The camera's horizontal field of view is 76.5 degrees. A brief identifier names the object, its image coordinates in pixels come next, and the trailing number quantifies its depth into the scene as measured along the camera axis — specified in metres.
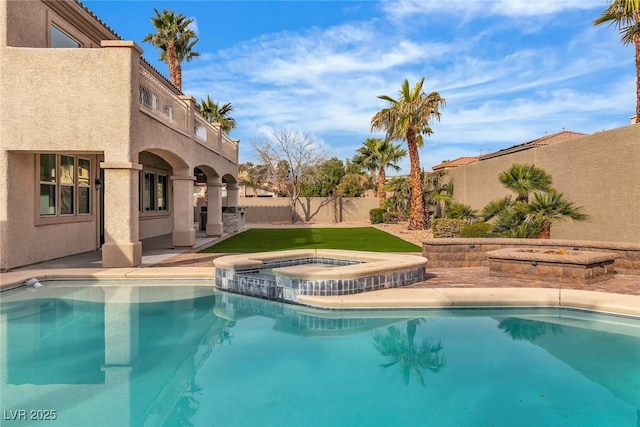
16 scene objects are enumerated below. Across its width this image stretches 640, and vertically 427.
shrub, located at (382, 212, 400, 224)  29.81
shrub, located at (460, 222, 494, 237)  13.05
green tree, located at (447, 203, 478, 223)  16.11
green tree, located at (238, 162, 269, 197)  38.61
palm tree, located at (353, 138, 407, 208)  34.78
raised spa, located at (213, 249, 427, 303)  7.59
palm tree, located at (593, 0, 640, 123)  11.58
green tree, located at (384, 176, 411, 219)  30.11
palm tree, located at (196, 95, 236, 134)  30.91
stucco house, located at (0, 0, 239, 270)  9.86
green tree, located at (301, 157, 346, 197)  35.31
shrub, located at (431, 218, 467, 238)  14.87
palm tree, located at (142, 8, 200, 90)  28.11
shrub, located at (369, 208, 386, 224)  30.38
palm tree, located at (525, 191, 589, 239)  11.27
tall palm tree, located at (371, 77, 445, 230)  21.38
